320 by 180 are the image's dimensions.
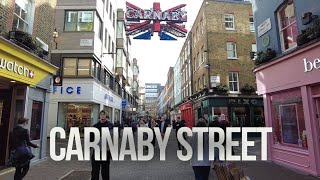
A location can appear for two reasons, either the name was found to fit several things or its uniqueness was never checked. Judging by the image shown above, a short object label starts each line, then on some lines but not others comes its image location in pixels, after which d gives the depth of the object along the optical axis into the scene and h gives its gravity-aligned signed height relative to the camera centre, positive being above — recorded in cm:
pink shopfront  815 +54
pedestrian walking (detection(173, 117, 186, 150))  1394 -12
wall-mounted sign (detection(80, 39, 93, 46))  1964 +613
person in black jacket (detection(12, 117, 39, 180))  616 -54
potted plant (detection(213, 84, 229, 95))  2219 +280
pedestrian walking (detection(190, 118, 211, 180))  553 -87
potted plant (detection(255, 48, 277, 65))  1062 +277
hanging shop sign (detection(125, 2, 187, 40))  1234 +485
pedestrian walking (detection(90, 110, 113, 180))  630 -100
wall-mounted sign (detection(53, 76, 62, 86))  1203 +195
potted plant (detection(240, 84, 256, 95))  2220 +279
